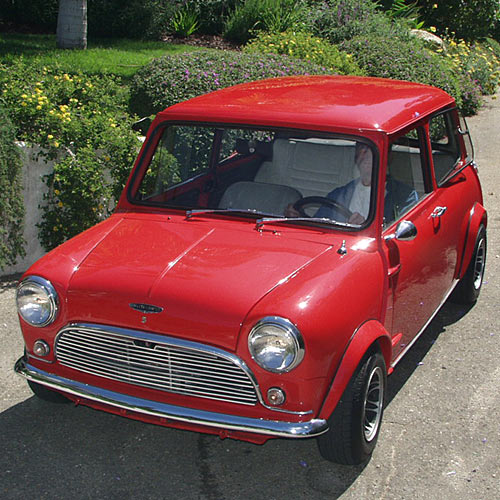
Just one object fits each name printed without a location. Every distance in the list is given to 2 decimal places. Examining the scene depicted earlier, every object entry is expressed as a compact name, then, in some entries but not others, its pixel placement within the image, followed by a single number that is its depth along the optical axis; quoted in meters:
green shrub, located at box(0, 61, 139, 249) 6.41
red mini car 3.48
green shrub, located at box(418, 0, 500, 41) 17.61
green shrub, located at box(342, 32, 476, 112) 11.42
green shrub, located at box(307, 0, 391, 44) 13.58
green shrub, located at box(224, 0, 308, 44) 14.35
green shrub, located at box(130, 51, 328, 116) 8.51
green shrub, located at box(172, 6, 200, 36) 14.87
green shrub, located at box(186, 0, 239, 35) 15.28
